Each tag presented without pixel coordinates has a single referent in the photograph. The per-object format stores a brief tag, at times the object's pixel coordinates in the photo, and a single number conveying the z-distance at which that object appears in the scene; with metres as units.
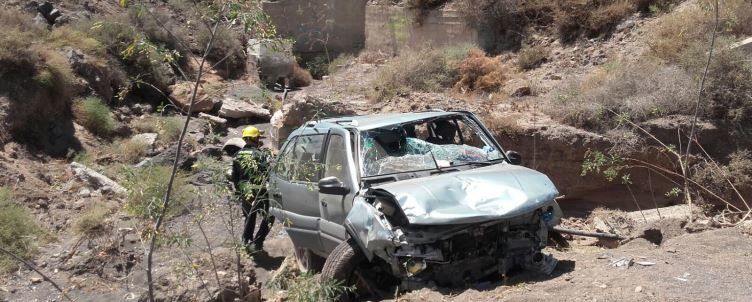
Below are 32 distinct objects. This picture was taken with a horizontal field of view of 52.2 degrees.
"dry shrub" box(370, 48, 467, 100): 15.83
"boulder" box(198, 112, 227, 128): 18.53
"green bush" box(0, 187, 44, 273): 10.30
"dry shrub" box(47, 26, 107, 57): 18.95
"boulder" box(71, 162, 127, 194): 13.48
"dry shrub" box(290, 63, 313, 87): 23.67
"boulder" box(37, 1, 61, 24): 22.03
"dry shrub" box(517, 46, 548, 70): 17.36
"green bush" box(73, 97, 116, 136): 16.97
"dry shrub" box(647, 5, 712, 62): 12.99
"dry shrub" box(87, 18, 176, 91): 20.41
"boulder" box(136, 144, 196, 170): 14.90
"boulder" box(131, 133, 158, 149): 16.83
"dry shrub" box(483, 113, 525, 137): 11.57
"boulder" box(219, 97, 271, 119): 19.89
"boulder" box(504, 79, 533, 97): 14.73
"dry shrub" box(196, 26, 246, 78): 24.38
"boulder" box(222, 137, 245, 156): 15.51
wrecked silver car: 5.84
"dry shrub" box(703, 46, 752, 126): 10.88
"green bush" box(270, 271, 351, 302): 5.40
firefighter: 6.20
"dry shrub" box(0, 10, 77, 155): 15.45
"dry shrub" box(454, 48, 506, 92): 15.63
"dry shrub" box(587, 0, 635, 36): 16.72
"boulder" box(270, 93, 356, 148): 13.65
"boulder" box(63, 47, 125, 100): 18.36
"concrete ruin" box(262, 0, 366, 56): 25.75
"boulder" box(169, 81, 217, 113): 19.77
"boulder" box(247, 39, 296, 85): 22.93
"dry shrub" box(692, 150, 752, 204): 9.98
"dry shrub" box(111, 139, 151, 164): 16.05
